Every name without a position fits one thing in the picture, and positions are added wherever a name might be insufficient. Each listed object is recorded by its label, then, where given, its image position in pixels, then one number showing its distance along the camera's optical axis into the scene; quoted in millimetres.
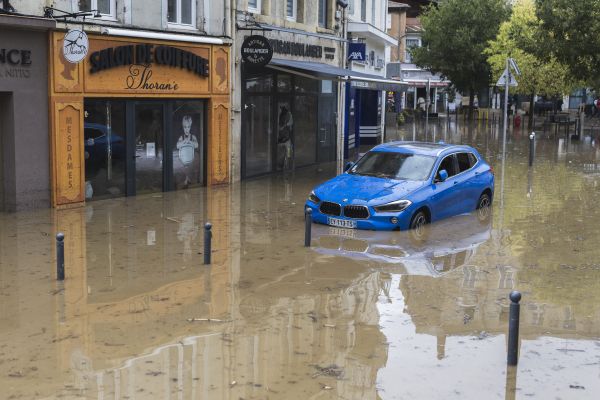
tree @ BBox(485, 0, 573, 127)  42188
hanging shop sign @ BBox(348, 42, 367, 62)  26906
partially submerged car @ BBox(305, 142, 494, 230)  13898
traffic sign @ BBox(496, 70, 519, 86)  22719
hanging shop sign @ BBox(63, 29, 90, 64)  15336
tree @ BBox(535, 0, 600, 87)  30781
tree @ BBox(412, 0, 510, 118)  51281
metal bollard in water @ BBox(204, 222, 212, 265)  11016
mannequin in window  19234
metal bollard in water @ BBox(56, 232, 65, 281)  9820
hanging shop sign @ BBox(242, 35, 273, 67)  19688
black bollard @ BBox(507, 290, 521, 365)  7126
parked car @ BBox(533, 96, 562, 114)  62944
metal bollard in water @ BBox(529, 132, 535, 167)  25359
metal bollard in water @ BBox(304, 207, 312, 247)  12273
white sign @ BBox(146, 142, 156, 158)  18250
